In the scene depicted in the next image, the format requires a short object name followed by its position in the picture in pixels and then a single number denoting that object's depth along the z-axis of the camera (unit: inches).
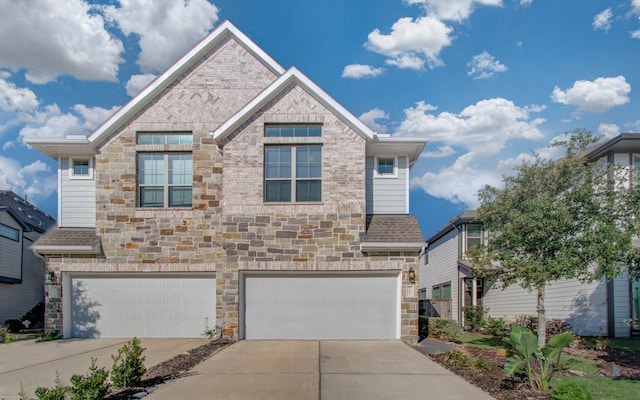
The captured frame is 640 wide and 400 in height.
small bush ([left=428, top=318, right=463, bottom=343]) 563.3
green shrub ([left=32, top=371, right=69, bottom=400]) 228.7
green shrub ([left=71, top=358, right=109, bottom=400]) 247.1
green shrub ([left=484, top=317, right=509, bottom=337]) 661.9
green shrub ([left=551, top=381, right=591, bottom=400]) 265.1
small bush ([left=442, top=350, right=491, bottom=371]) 369.4
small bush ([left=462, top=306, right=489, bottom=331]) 767.1
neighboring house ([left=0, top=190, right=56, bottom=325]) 797.2
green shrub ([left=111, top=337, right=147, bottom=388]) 298.4
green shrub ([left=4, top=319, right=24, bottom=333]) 695.6
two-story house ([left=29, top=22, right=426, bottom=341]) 534.3
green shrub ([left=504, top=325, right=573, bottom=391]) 301.0
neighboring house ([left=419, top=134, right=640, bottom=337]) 571.2
